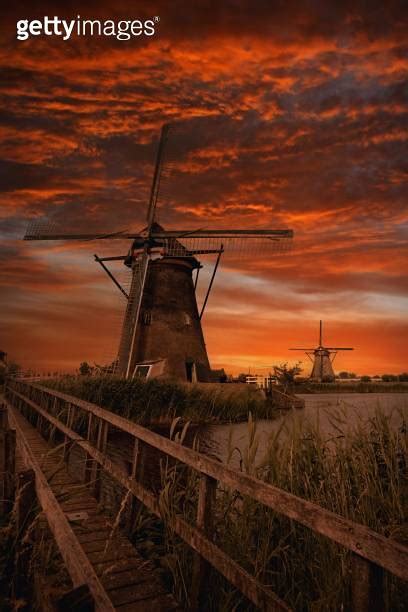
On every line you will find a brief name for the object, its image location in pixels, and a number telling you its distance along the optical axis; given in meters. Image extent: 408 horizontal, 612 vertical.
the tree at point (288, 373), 39.22
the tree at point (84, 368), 34.70
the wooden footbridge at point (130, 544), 1.73
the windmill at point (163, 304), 22.62
